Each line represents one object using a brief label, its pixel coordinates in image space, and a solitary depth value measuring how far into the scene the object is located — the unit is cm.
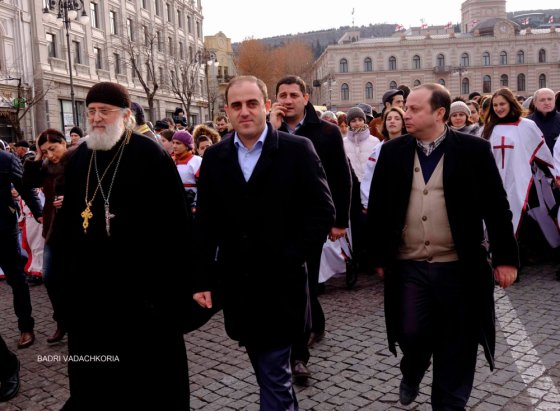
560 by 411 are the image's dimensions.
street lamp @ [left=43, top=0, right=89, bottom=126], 2125
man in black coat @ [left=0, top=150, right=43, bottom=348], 562
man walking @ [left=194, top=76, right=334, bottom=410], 319
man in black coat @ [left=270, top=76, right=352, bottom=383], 473
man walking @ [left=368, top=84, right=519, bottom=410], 344
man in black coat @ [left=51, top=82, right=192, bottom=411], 347
